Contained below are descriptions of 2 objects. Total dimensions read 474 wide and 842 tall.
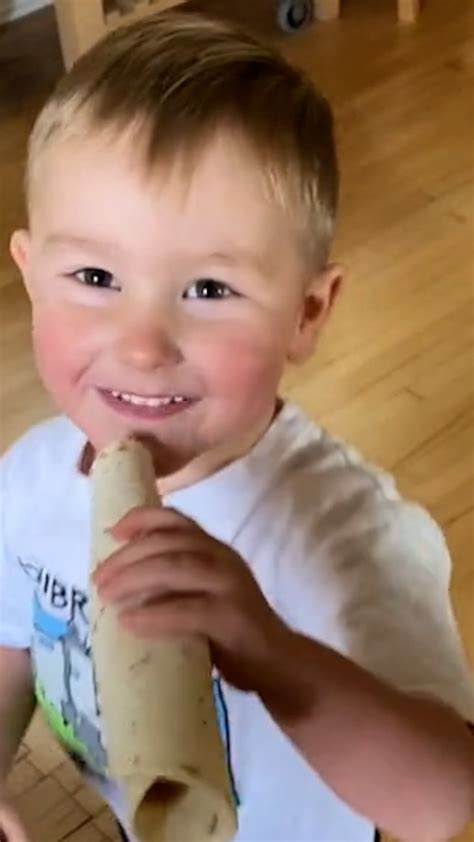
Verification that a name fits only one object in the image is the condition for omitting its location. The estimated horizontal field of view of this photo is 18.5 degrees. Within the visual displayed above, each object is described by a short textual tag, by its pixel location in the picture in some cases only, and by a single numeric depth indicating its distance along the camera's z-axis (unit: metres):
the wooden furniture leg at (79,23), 1.97
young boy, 0.63
